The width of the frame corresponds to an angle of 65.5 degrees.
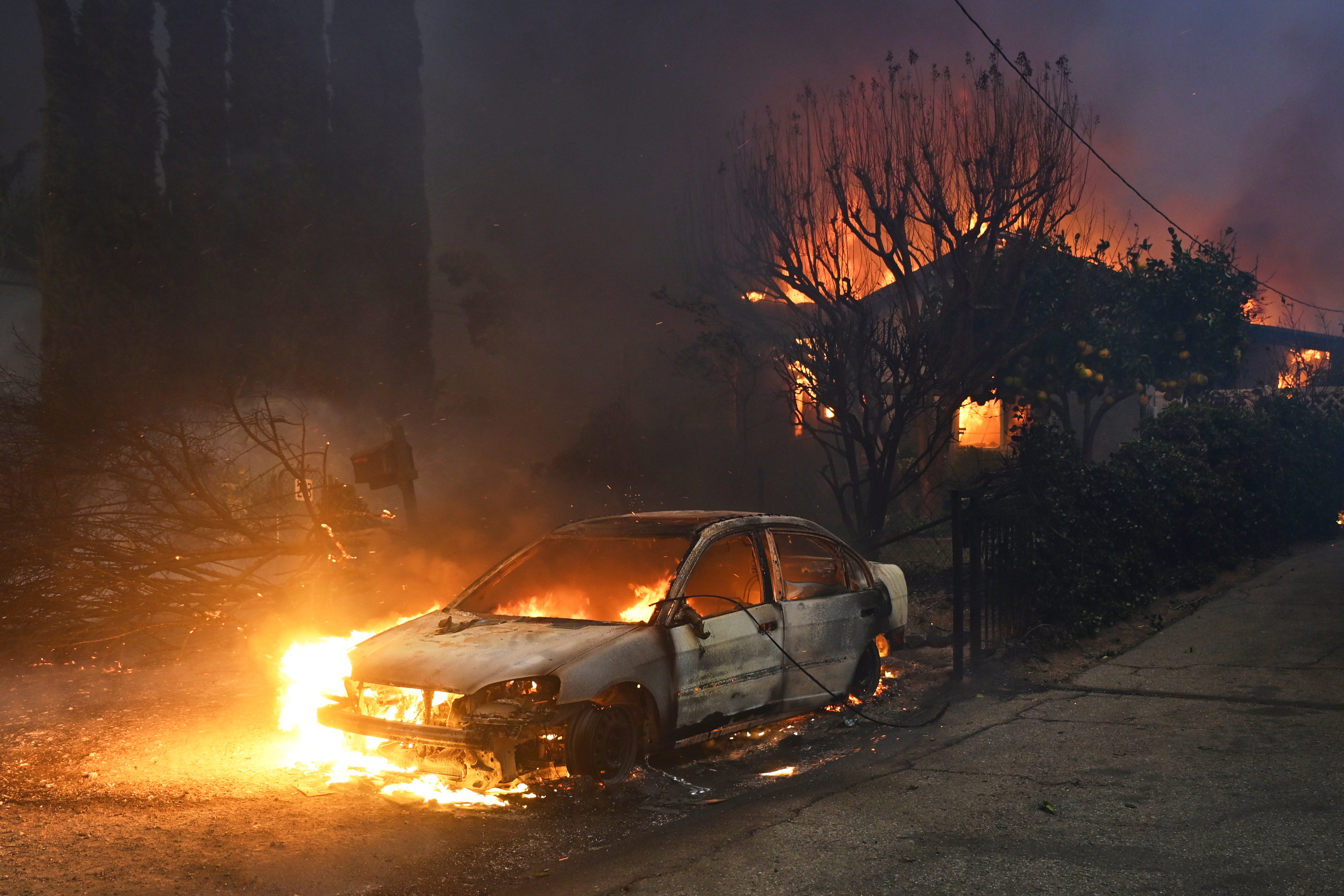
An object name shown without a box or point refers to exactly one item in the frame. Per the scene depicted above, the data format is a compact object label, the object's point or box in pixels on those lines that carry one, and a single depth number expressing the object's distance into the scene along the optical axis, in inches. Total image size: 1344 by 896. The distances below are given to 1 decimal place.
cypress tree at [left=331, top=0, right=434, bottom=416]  1008.9
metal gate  300.0
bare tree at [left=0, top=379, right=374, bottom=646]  341.4
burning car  193.5
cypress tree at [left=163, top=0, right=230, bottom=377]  889.5
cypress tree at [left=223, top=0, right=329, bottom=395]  936.9
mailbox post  479.8
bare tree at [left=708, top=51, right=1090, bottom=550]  500.7
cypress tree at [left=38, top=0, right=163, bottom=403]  823.1
